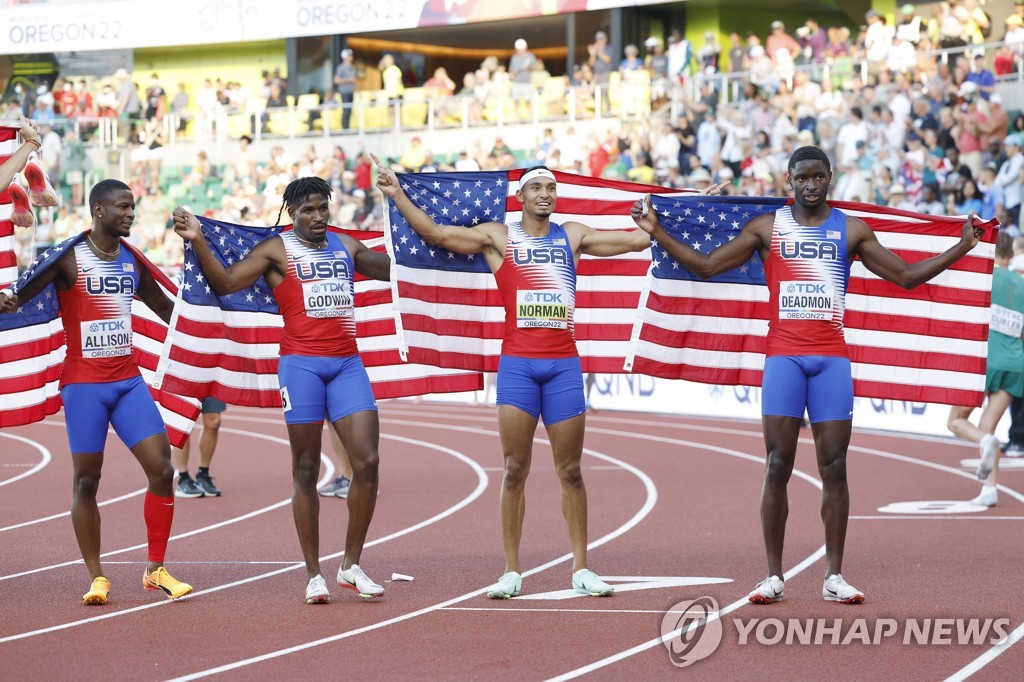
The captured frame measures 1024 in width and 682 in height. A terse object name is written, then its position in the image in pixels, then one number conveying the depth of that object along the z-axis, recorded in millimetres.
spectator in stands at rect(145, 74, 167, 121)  35969
